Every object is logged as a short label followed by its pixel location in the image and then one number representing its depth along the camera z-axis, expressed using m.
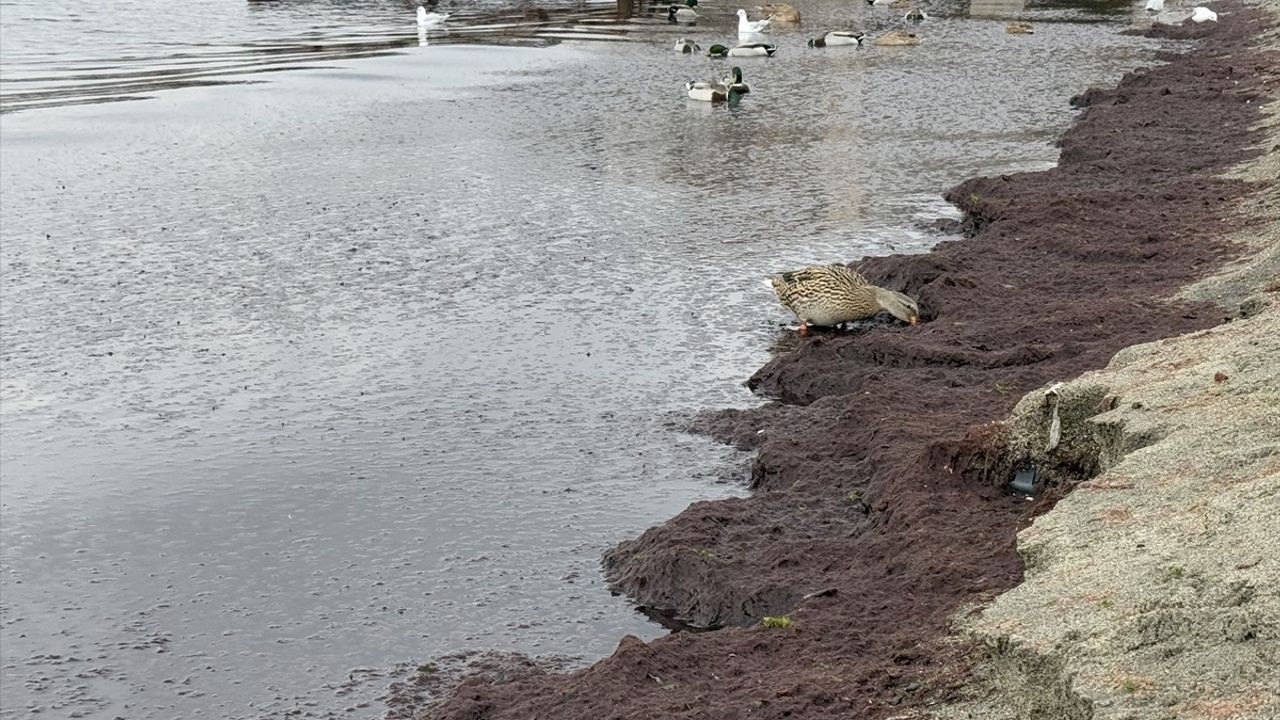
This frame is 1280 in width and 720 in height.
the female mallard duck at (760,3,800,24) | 34.03
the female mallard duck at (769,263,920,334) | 10.55
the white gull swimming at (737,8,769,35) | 30.66
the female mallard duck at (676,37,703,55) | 28.33
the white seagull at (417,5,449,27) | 32.25
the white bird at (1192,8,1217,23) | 29.48
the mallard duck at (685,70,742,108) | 21.48
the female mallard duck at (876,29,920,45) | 28.98
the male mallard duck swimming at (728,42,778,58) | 27.50
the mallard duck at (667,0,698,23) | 34.75
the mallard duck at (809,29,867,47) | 29.31
